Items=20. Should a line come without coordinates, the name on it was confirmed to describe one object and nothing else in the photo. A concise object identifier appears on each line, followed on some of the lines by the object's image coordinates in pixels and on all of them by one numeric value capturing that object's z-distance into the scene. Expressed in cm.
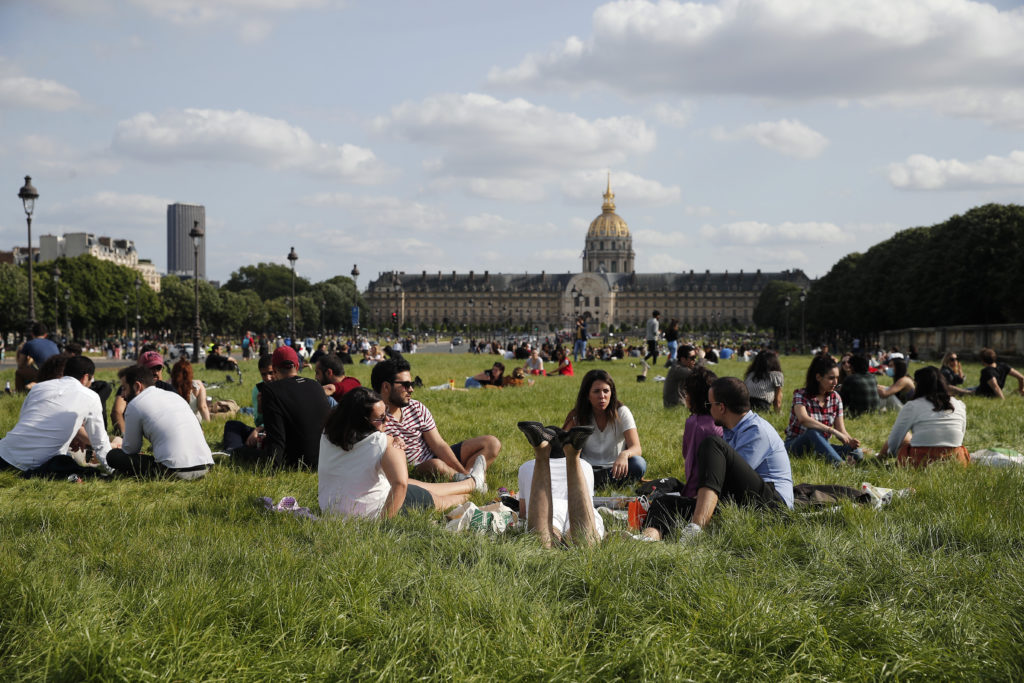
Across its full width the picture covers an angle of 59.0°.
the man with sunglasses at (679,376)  1273
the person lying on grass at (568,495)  474
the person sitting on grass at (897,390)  1185
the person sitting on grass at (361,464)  545
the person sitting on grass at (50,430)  751
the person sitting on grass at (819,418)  846
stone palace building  19288
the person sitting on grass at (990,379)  1386
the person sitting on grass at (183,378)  1034
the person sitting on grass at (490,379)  1853
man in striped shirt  727
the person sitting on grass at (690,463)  540
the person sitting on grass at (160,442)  735
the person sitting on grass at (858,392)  1205
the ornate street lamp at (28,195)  2095
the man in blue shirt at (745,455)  541
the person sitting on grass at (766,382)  1164
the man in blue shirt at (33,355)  1229
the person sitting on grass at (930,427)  758
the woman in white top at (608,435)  738
